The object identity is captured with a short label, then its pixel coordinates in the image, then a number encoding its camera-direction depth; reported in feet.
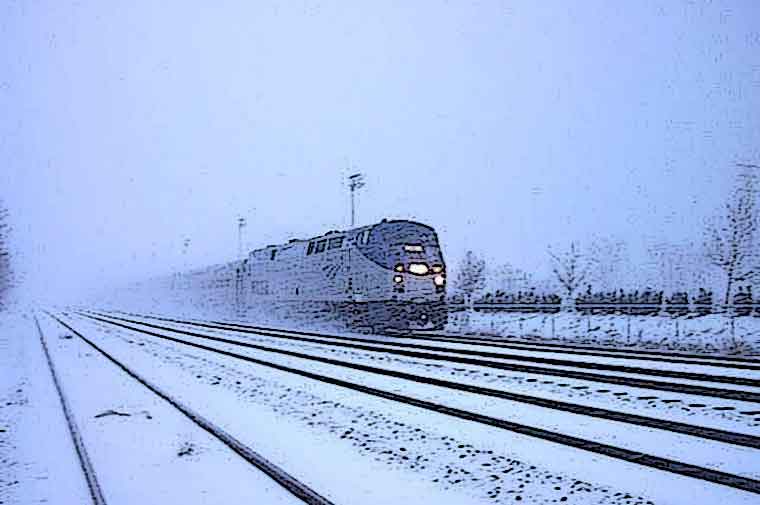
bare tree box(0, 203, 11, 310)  197.66
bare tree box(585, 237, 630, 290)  248.32
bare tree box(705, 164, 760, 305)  114.73
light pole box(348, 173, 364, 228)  159.22
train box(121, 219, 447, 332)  74.79
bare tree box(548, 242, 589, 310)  178.09
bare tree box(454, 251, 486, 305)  230.07
